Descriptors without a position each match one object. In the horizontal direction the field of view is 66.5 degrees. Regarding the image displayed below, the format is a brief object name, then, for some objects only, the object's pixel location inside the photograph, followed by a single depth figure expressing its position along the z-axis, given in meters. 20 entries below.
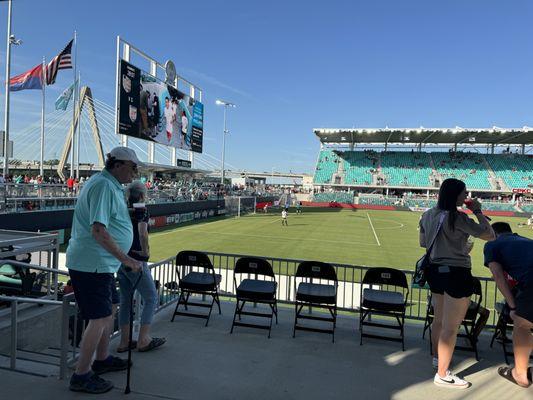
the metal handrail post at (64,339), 3.63
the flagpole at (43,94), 23.67
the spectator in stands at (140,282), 4.12
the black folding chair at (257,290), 5.29
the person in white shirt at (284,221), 29.95
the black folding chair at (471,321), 4.74
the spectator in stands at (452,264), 3.78
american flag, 23.69
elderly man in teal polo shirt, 3.15
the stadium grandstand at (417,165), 59.53
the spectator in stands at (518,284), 3.60
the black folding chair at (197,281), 5.62
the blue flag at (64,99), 29.28
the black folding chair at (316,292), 5.20
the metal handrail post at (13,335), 3.77
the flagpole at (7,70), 17.20
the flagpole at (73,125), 29.82
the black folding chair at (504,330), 4.36
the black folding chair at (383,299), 5.00
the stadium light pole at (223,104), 45.52
